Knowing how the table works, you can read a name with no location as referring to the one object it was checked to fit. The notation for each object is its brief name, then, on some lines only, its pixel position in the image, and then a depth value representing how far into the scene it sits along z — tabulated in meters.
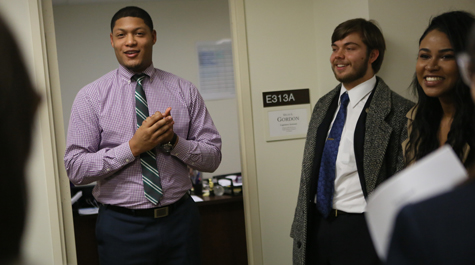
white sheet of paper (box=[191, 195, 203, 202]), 3.33
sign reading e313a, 2.81
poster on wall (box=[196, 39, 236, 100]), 5.69
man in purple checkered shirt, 1.89
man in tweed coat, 1.82
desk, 3.27
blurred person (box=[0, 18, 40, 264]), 0.41
